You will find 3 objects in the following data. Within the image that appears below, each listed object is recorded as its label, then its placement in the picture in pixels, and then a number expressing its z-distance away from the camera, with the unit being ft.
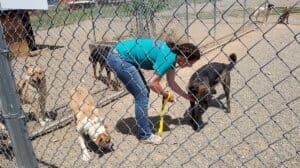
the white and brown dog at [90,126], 15.12
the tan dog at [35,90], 19.01
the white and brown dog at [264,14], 47.23
